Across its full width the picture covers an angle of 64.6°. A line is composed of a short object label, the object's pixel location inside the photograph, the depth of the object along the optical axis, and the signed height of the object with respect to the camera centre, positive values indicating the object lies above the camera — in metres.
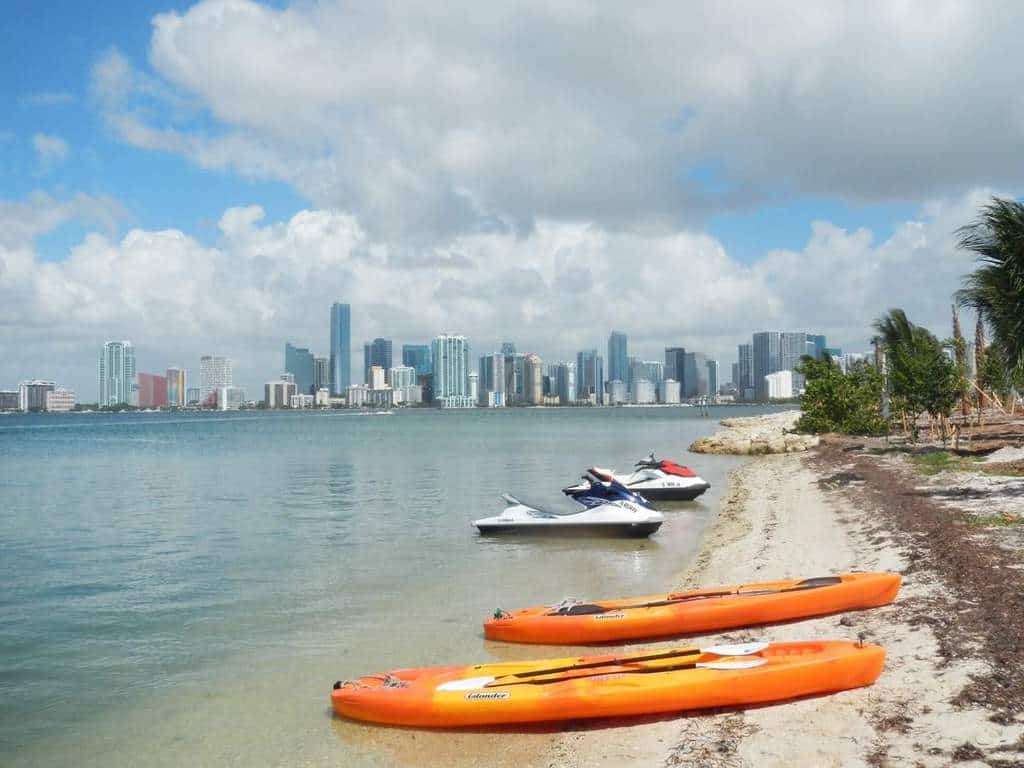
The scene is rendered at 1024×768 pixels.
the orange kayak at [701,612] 10.46 -2.88
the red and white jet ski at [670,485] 26.70 -2.96
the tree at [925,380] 32.59 +0.52
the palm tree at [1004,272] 19.31 +2.98
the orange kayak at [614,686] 7.75 -2.89
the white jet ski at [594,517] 19.61 -2.98
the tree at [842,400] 49.22 -0.38
